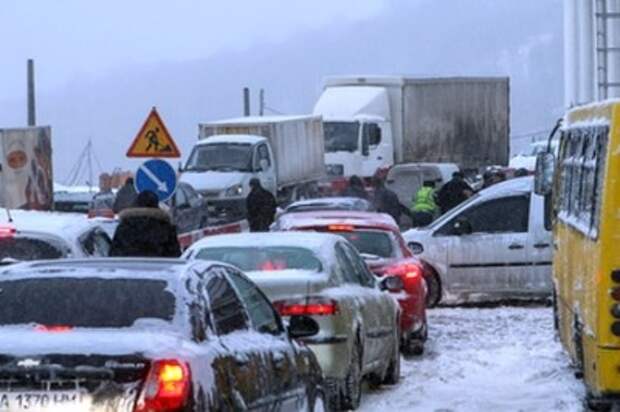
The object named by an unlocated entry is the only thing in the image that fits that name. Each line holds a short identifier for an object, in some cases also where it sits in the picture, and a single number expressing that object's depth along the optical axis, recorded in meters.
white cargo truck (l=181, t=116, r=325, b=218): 42.66
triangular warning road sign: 25.61
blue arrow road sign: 25.55
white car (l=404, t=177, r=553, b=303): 27.33
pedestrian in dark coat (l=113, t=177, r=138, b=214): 32.06
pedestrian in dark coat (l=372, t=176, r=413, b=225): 36.44
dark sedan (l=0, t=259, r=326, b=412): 9.62
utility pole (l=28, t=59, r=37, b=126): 60.38
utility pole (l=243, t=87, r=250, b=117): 77.81
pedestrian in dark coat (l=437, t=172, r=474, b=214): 37.00
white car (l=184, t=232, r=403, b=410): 15.44
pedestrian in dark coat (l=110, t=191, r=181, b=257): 19.34
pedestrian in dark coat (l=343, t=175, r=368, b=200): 40.94
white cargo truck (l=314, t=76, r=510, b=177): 50.84
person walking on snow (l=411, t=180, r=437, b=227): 33.78
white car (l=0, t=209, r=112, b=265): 17.53
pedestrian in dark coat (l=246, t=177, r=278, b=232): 35.50
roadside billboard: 38.16
